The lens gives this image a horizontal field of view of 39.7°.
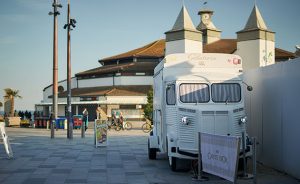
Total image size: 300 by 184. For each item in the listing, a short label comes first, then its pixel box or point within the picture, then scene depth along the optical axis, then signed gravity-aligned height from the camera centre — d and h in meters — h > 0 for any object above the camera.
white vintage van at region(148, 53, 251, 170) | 11.90 +0.29
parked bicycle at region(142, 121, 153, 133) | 34.42 -1.43
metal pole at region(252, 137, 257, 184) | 9.28 -1.43
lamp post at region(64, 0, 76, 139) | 25.22 +2.35
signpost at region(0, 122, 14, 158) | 15.50 -1.04
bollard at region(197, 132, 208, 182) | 11.11 -1.53
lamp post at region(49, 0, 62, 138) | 33.09 +3.87
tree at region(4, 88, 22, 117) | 78.83 +3.32
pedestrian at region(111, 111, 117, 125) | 37.53 -0.72
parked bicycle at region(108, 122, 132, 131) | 37.31 -1.46
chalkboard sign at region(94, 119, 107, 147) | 20.30 -1.09
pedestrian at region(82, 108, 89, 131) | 34.70 -0.50
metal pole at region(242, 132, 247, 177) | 11.20 -1.24
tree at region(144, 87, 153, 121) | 44.13 +0.16
